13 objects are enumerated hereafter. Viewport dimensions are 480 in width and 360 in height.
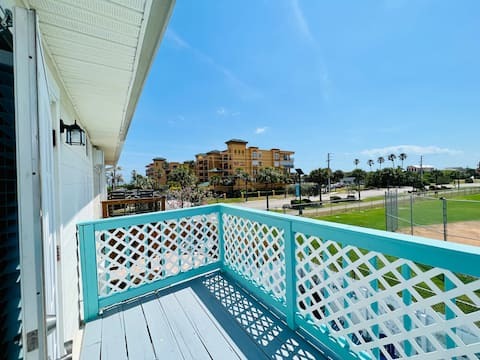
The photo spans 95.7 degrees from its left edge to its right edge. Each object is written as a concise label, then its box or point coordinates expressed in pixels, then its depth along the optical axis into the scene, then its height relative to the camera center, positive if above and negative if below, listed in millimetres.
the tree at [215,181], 38375 -392
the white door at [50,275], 771 -407
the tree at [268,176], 39469 +250
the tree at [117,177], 32191 +825
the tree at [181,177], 36403 +410
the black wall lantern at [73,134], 2488 +558
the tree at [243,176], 38012 +359
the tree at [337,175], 46750 +139
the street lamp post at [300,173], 16075 +286
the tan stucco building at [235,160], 41875 +3585
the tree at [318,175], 37312 +216
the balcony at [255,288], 1215 -1009
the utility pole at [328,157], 34731 +3034
